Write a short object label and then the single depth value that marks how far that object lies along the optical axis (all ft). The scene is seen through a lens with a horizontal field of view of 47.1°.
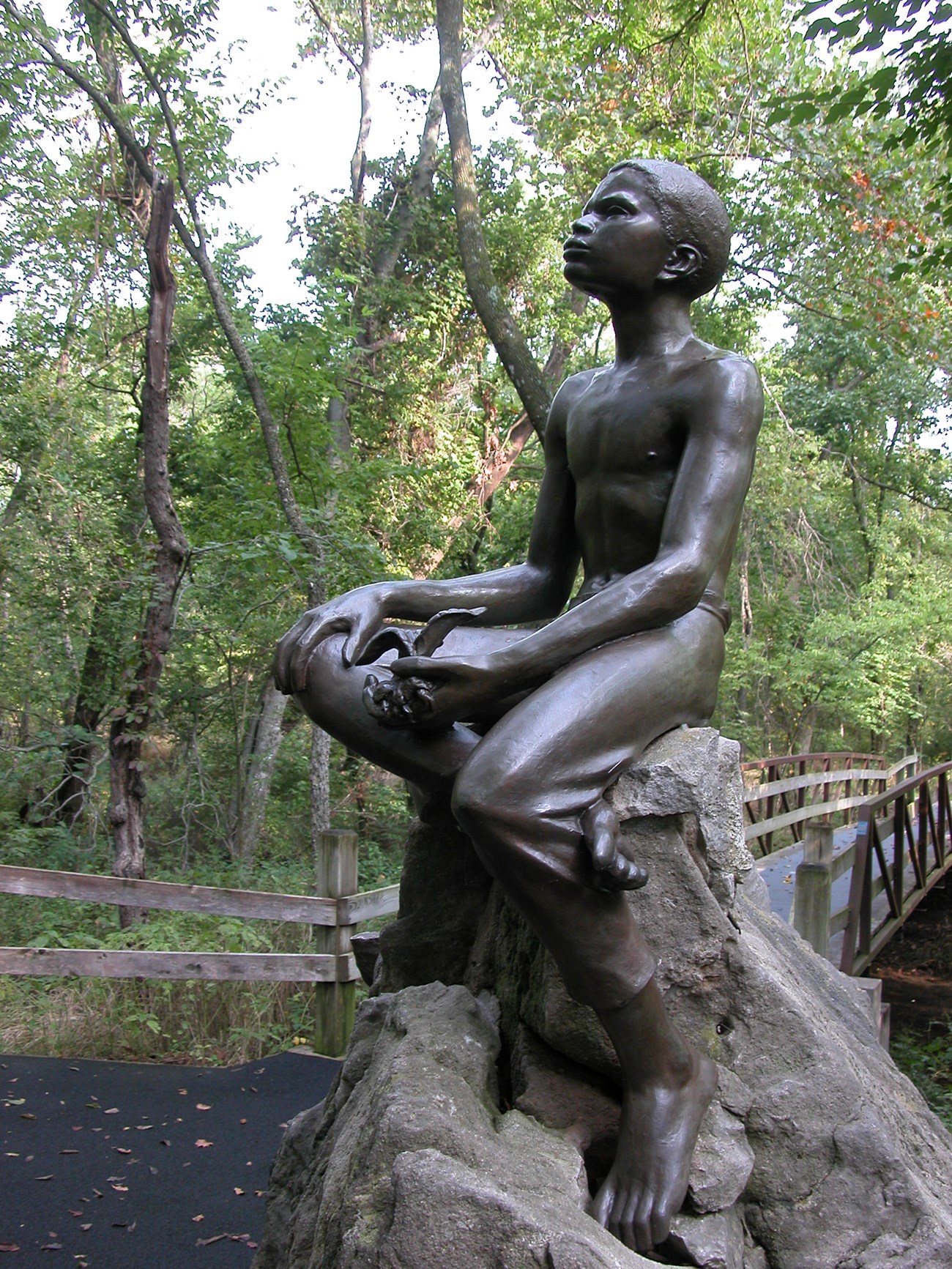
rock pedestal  5.72
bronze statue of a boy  6.23
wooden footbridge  14.99
